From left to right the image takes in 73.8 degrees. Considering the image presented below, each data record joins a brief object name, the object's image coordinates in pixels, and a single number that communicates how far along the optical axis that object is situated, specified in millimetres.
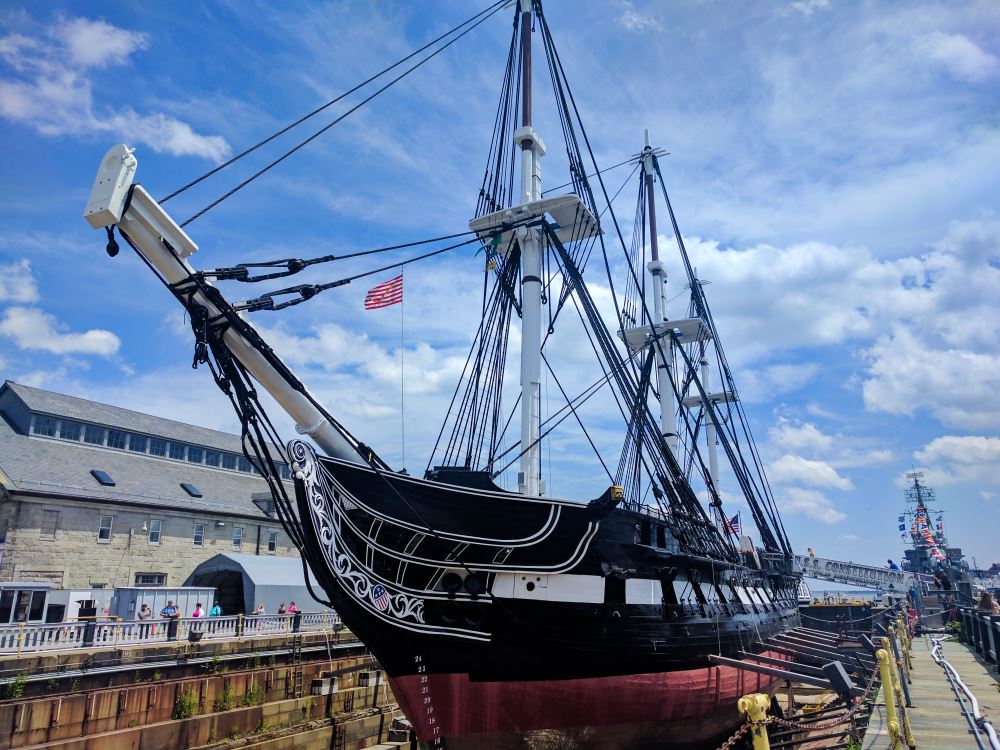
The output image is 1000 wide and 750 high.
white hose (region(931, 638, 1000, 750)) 7127
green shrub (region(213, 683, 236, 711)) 14961
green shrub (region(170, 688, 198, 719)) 14055
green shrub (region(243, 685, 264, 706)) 15695
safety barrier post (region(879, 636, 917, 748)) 8800
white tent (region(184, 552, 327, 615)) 26828
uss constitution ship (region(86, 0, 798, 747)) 10773
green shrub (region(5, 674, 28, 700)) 12719
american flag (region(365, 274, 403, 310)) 14594
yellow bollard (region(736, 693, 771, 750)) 5887
